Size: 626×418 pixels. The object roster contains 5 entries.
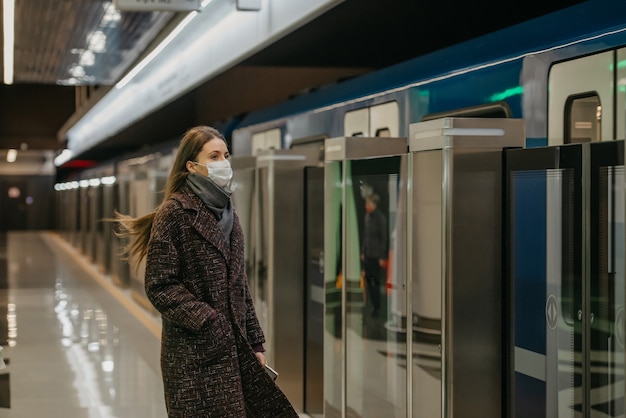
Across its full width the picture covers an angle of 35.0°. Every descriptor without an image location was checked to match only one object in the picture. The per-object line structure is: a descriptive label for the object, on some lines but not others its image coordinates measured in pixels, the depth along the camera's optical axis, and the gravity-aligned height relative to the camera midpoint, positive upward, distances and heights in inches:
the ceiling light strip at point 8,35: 351.6 +70.5
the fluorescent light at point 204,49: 293.1 +61.3
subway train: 141.8 -6.7
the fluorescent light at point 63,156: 1480.7 +66.0
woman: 147.6 -16.5
